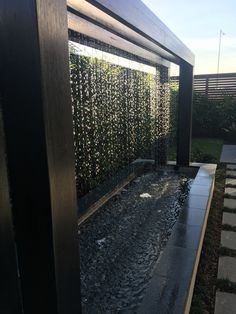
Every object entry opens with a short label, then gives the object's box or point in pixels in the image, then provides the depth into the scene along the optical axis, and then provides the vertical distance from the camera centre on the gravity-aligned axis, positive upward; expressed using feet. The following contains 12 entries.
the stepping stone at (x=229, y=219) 12.98 -5.28
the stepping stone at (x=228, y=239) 11.03 -5.29
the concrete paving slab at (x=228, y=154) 25.12 -5.08
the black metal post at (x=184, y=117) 20.61 -1.27
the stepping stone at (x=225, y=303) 7.73 -5.35
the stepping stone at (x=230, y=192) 16.64 -5.23
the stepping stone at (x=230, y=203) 14.87 -5.25
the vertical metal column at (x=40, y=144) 3.00 -0.48
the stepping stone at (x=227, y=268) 9.18 -5.33
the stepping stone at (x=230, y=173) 20.87 -5.24
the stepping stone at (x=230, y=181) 18.89 -5.25
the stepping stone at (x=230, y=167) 22.95 -5.22
